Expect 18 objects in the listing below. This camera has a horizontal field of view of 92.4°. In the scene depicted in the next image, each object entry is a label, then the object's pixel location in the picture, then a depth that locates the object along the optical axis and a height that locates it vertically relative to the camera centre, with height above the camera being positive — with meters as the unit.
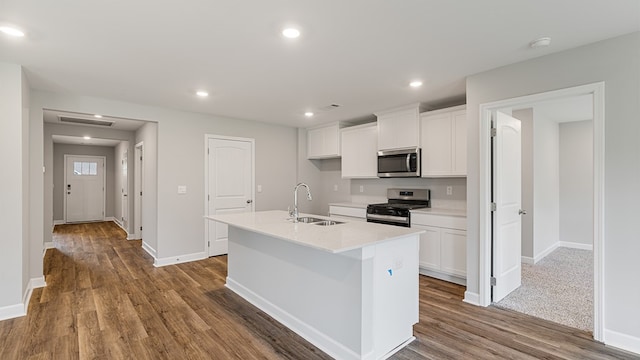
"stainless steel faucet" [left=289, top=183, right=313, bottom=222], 3.27 -0.40
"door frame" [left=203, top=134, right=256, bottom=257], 5.08 -0.10
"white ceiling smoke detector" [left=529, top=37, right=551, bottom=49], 2.38 +1.09
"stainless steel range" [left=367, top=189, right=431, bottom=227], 4.24 -0.39
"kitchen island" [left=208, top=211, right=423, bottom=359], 2.12 -0.83
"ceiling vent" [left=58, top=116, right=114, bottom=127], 5.45 +1.10
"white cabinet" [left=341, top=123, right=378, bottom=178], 5.05 +0.49
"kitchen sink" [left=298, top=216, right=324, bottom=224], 3.39 -0.44
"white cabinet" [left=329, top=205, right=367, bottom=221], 4.93 -0.54
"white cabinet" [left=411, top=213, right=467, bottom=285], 3.71 -0.84
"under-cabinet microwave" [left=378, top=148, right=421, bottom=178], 4.36 +0.25
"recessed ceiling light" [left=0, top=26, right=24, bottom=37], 2.21 +1.10
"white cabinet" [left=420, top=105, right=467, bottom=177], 3.92 +0.50
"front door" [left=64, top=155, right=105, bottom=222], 8.85 -0.23
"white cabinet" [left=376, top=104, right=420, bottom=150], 4.37 +0.78
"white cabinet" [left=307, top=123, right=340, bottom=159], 5.68 +0.73
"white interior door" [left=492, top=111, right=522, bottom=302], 3.16 -0.28
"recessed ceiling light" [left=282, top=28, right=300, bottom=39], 2.24 +1.09
